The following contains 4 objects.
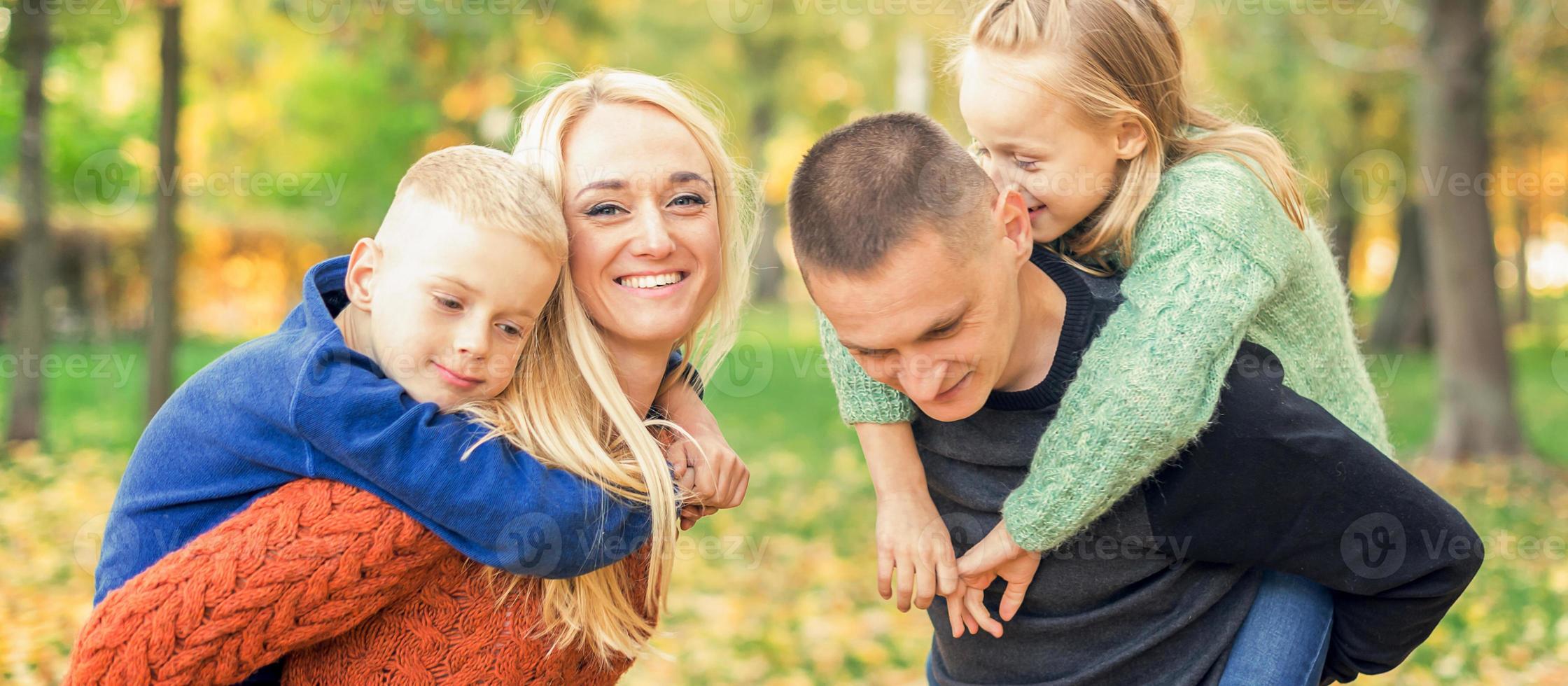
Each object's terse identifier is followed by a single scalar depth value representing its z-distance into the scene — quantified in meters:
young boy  1.97
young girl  2.06
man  2.02
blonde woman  1.92
